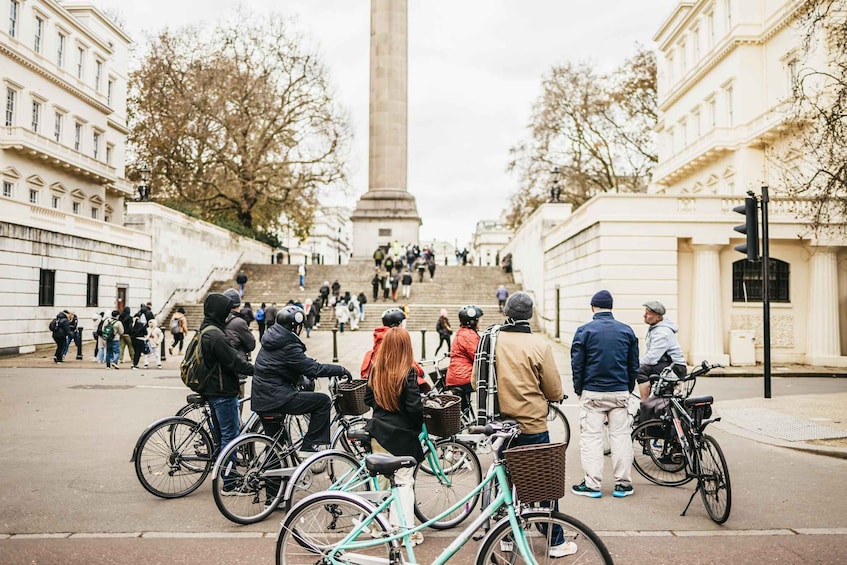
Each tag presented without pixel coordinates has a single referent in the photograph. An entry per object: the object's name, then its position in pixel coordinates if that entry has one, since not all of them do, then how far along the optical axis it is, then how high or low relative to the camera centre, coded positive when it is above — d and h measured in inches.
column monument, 1696.6 +409.1
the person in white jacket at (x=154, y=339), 785.6 -35.8
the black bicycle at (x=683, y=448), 243.0 -51.5
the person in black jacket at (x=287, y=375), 249.3 -23.6
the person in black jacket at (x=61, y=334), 815.7 -33.0
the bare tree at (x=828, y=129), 501.0 +151.7
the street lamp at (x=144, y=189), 1266.0 +214.2
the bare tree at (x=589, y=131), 1849.2 +485.9
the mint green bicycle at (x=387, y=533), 152.4 -49.6
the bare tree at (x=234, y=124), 1695.4 +457.4
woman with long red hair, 200.8 -24.4
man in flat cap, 314.2 -15.1
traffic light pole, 530.0 +16.2
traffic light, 529.7 +65.6
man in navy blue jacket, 268.2 -27.5
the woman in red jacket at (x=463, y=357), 321.1 -21.0
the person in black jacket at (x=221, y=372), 263.4 -24.0
